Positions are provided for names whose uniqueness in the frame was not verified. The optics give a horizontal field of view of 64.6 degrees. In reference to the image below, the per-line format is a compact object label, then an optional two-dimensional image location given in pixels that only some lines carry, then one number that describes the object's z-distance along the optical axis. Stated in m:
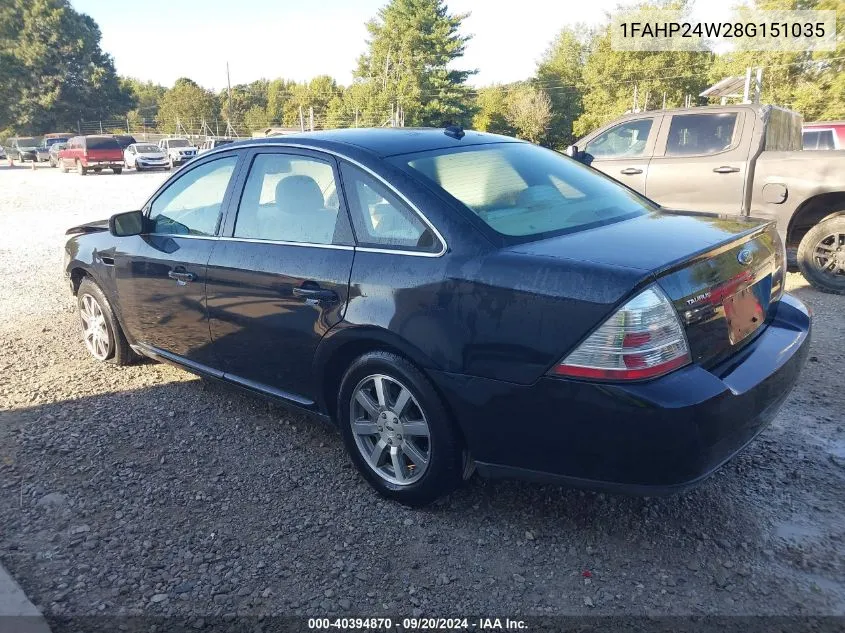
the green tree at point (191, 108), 69.00
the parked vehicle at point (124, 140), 34.11
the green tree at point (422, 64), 52.28
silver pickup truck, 6.52
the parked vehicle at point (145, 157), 32.97
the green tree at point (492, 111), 55.31
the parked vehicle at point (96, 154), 31.11
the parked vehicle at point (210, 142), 35.42
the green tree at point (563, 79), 61.28
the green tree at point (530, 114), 54.59
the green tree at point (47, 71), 69.44
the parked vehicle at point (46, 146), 44.46
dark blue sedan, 2.34
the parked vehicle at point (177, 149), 34.78
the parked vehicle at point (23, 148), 44.09
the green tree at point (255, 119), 68.00
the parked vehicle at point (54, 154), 39.44
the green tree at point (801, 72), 30.53
